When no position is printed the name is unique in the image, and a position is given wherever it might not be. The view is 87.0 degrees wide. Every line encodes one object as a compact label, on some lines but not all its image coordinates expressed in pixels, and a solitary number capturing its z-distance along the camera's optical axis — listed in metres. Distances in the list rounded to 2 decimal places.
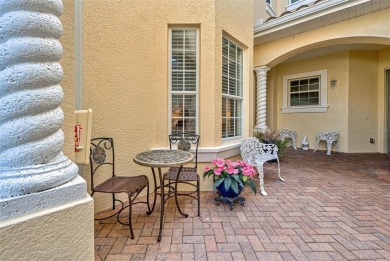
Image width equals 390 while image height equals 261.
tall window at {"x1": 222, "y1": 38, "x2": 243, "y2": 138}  3.46
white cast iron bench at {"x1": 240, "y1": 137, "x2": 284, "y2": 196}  3.04
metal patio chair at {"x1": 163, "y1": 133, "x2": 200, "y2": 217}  2.58
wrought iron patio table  1.91
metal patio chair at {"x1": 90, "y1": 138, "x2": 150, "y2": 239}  1.94
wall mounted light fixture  6.00
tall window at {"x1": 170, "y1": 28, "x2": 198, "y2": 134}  3.12
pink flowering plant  2.57
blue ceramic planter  2.56
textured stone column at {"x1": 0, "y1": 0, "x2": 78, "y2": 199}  0.85
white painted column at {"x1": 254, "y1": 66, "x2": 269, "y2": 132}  5.06
